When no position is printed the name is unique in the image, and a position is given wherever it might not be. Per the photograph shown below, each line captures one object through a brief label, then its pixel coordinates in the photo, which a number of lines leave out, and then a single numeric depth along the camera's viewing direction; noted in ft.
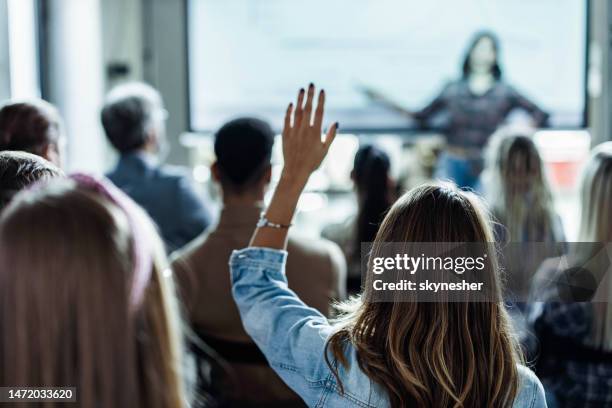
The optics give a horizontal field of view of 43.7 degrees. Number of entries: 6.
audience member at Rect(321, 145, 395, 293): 8.40
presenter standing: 14.05
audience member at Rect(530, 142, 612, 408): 5.74
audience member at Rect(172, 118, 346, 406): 5.78
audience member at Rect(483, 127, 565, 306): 7.83
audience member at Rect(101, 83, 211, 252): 8.25
